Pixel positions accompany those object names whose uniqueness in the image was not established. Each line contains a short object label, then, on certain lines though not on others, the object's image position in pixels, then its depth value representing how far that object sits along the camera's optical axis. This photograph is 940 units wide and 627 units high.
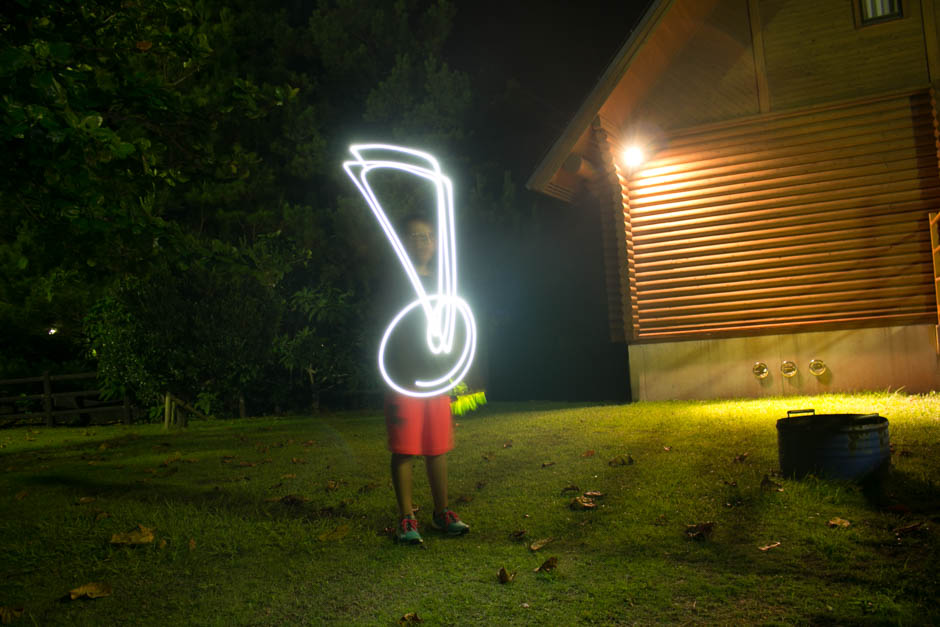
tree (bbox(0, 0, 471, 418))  13.41
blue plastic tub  5.14
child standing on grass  4.82
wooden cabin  10.66
